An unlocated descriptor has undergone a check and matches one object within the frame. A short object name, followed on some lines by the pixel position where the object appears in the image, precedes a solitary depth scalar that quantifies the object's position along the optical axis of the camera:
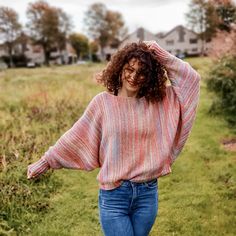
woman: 3.30
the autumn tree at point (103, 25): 80.62
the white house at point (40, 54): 84.34
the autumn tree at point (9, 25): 72.69
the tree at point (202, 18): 66.81
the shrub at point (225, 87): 13.60
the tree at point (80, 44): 85.44
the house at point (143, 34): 88.75
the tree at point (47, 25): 73.25
